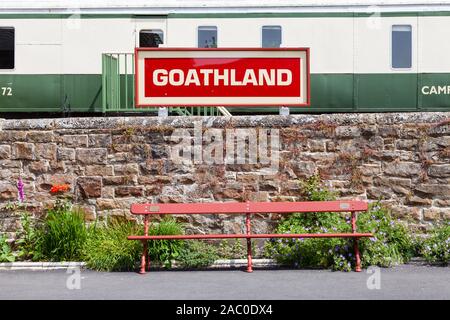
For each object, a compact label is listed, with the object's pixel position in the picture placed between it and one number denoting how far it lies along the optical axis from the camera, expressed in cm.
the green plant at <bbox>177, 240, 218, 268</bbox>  1010
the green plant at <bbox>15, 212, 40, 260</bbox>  1067
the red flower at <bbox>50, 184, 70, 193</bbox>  1099
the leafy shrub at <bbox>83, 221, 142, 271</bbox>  1002
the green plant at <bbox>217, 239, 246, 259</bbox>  1055
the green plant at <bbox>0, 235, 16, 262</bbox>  1047
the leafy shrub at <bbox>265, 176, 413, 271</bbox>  989
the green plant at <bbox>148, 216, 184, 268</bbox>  1009
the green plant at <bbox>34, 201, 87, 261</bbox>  1048
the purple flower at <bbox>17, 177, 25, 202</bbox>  1103
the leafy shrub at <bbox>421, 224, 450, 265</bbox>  1008
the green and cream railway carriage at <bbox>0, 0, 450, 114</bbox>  1520
